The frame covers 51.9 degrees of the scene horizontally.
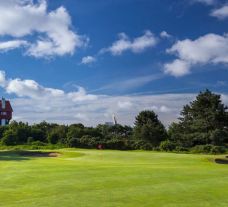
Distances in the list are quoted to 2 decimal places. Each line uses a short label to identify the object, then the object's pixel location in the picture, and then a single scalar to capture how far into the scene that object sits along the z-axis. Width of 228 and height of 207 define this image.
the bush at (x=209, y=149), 32.35
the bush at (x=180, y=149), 33.67
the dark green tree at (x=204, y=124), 42.52
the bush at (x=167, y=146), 33.95
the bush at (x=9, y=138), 40.18
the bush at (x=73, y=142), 38.31
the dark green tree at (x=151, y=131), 46.57
